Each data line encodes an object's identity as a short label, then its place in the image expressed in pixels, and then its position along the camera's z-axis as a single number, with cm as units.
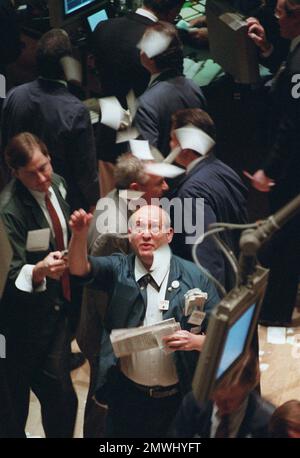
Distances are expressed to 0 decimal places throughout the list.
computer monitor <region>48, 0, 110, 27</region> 1016
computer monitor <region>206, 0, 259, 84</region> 913
